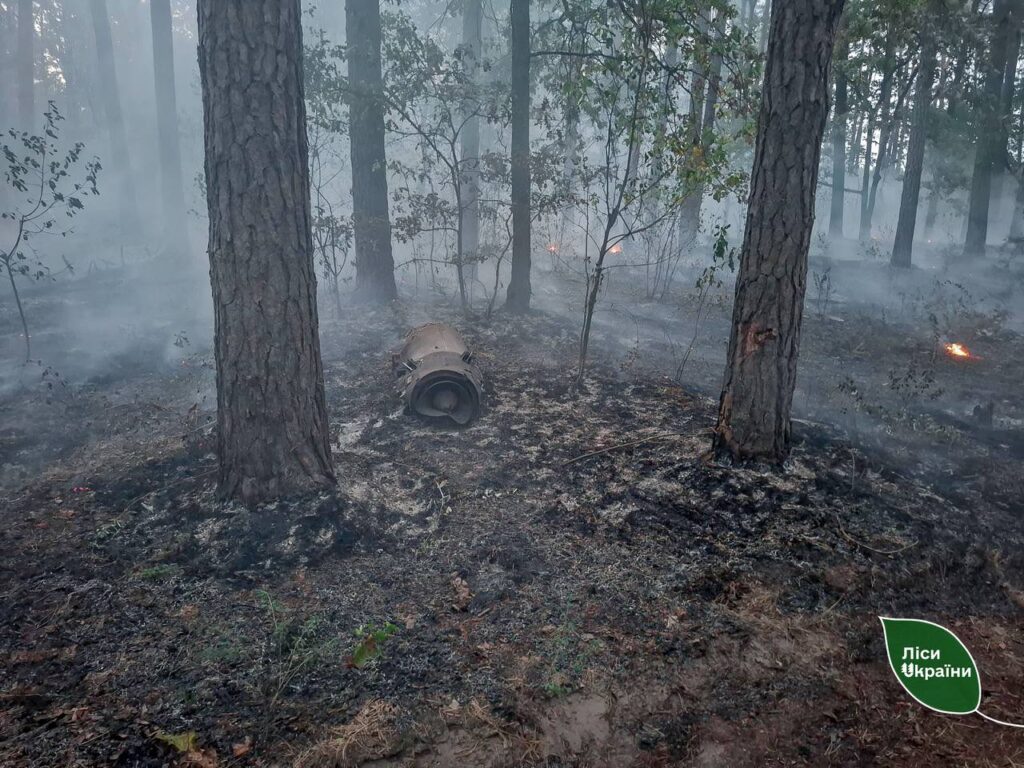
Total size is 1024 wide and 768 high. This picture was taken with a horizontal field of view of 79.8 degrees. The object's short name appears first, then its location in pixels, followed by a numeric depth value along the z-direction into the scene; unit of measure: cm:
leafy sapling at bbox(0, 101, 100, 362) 846
